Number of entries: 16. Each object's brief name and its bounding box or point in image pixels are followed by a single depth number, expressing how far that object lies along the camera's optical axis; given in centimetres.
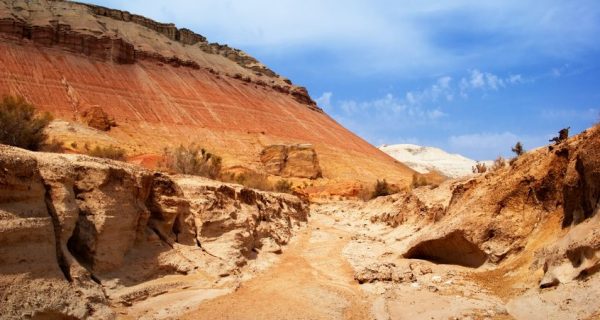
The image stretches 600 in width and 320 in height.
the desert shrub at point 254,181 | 2675
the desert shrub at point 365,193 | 3367
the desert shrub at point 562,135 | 956
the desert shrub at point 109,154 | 1838
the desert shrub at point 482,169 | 1454
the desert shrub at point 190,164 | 1941
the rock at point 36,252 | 559
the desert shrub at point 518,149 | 1325
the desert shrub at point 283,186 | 3234
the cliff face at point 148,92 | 4647
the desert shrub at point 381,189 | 3309
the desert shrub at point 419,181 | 3169
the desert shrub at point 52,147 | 1416
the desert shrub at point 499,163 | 1183
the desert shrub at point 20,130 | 1298
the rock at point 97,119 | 4188
